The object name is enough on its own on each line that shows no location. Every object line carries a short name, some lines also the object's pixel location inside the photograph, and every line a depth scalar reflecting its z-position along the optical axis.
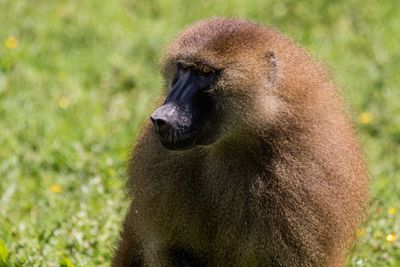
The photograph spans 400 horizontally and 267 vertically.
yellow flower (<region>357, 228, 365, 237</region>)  9.32
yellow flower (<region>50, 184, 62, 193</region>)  12.06
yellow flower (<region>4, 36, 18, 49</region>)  14.94
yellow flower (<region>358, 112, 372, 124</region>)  14.20
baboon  8.22
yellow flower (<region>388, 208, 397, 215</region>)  11.18
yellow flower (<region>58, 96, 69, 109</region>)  13.89
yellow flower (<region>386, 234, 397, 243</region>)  10.49
